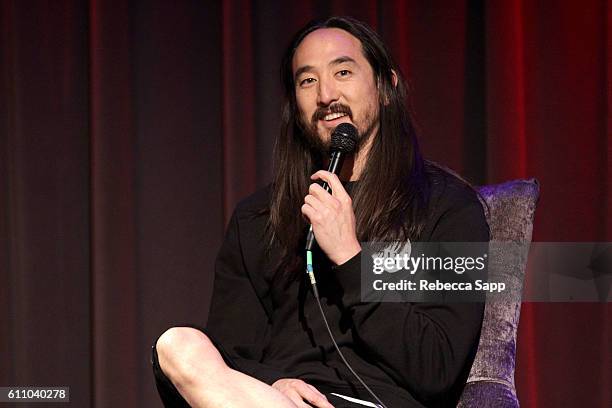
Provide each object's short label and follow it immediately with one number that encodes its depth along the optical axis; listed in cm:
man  397
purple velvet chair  416
